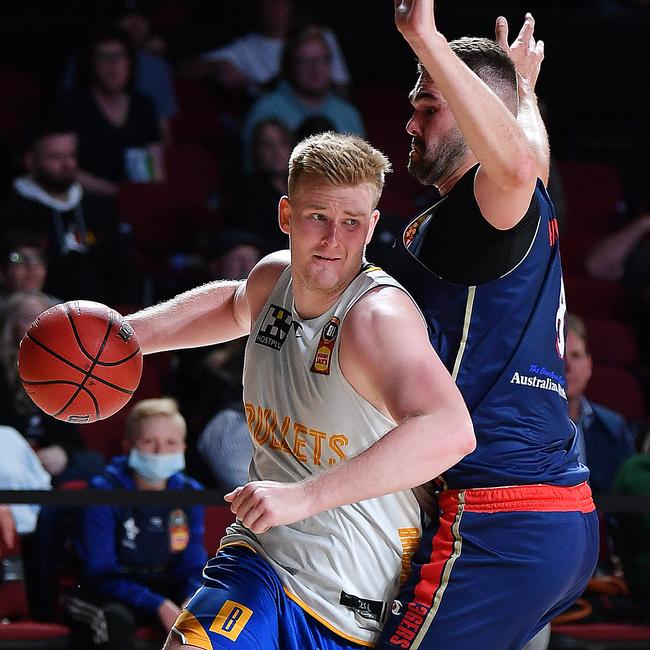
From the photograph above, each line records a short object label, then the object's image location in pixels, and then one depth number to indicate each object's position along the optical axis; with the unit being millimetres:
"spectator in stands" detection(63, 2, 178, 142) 14625
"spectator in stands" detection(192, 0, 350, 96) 15558
